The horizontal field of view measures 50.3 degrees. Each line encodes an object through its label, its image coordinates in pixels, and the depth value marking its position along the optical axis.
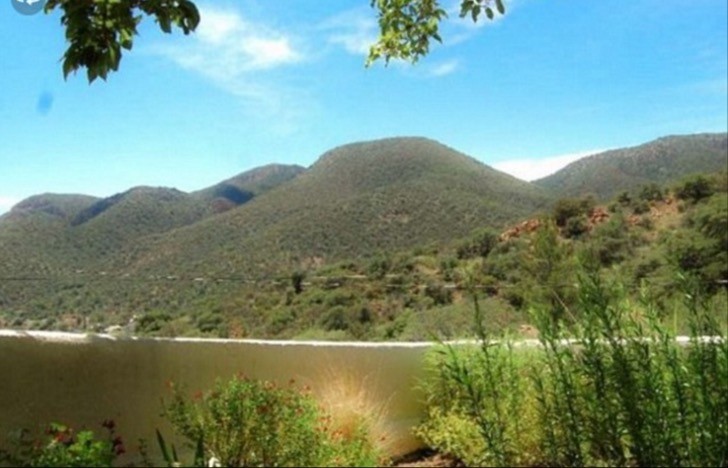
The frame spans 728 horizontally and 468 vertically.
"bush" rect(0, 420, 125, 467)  2.48
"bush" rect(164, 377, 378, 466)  3.96
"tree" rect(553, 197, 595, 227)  28.39
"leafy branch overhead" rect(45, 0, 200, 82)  3.21
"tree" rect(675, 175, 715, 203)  27.94
